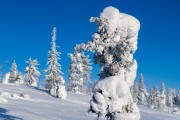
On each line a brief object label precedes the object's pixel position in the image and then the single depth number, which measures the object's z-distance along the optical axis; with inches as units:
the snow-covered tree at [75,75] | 3257.9
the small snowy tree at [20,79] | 3347.2
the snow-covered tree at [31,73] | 3292.3
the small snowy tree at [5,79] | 2741.6
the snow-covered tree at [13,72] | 3463.3
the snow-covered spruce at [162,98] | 4251.7
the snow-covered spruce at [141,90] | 4525.1
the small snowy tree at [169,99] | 5920.3
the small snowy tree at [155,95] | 4418.3
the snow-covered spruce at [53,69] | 2997.0
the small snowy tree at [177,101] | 5448.3
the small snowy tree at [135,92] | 4675.2
